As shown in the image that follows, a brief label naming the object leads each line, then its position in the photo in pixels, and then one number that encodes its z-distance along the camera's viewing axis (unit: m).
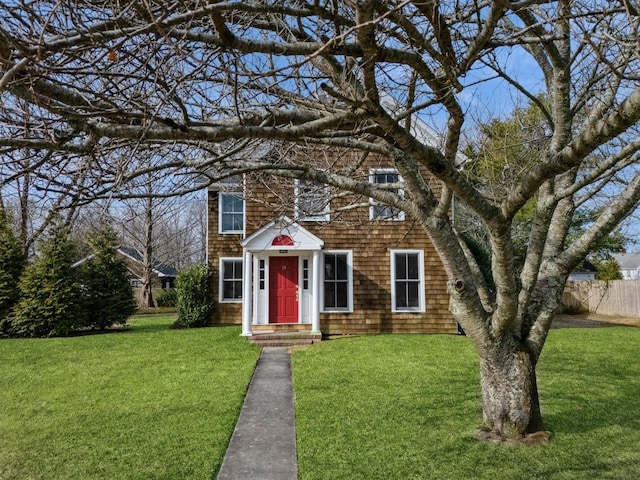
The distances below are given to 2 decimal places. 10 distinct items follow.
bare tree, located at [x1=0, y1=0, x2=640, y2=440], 2.84
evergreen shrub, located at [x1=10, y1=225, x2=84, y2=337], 14.71
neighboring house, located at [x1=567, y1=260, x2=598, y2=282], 36.41
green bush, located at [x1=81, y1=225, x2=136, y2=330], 16.20
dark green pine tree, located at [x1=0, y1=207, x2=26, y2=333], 15.01
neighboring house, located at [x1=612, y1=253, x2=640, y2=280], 52.31
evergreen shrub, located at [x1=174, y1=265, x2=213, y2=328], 14.85
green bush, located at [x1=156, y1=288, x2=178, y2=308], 29.45
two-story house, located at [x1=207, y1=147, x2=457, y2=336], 14.12
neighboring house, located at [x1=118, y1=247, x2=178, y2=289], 29.50
